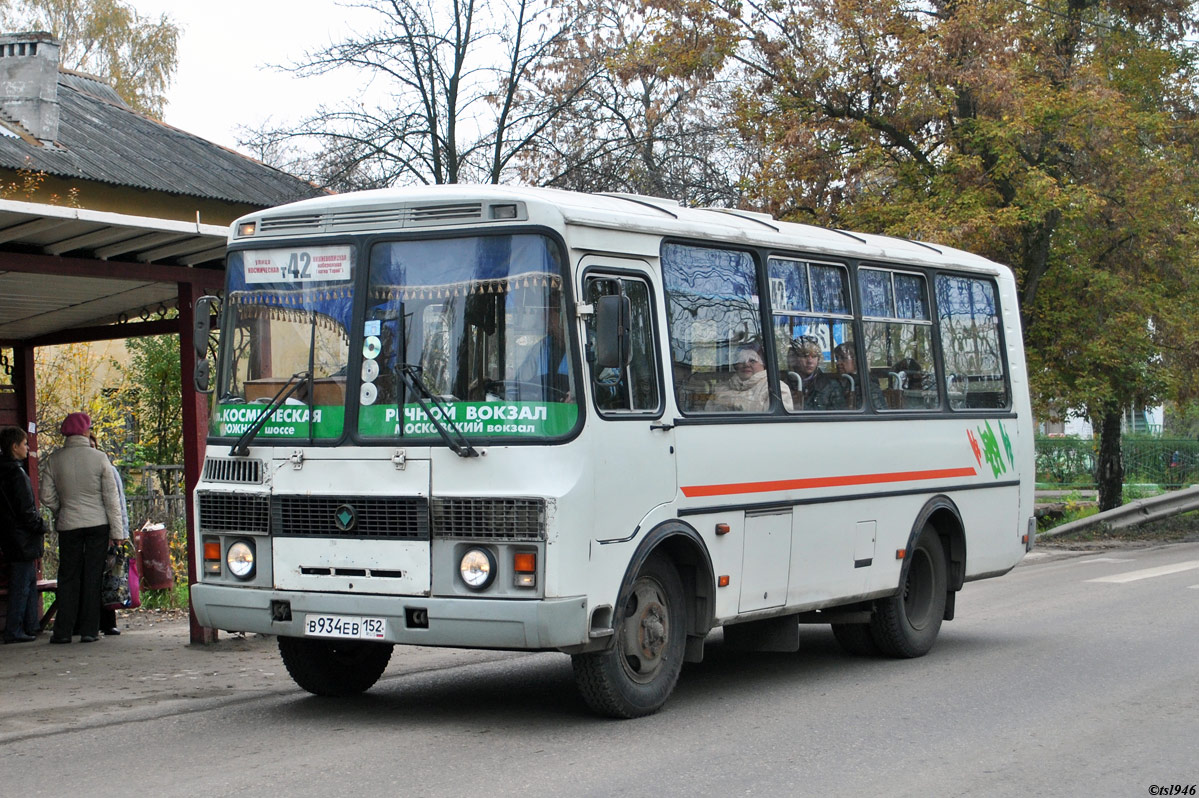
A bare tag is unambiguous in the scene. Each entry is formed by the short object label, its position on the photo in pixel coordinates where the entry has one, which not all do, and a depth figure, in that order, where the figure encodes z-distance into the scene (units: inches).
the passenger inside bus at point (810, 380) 376.8
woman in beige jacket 456.8
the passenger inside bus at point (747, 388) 348.5
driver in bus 296.7
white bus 295.4
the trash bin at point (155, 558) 562.3
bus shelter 372.5
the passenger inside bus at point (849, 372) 396.2
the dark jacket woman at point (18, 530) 456.8
